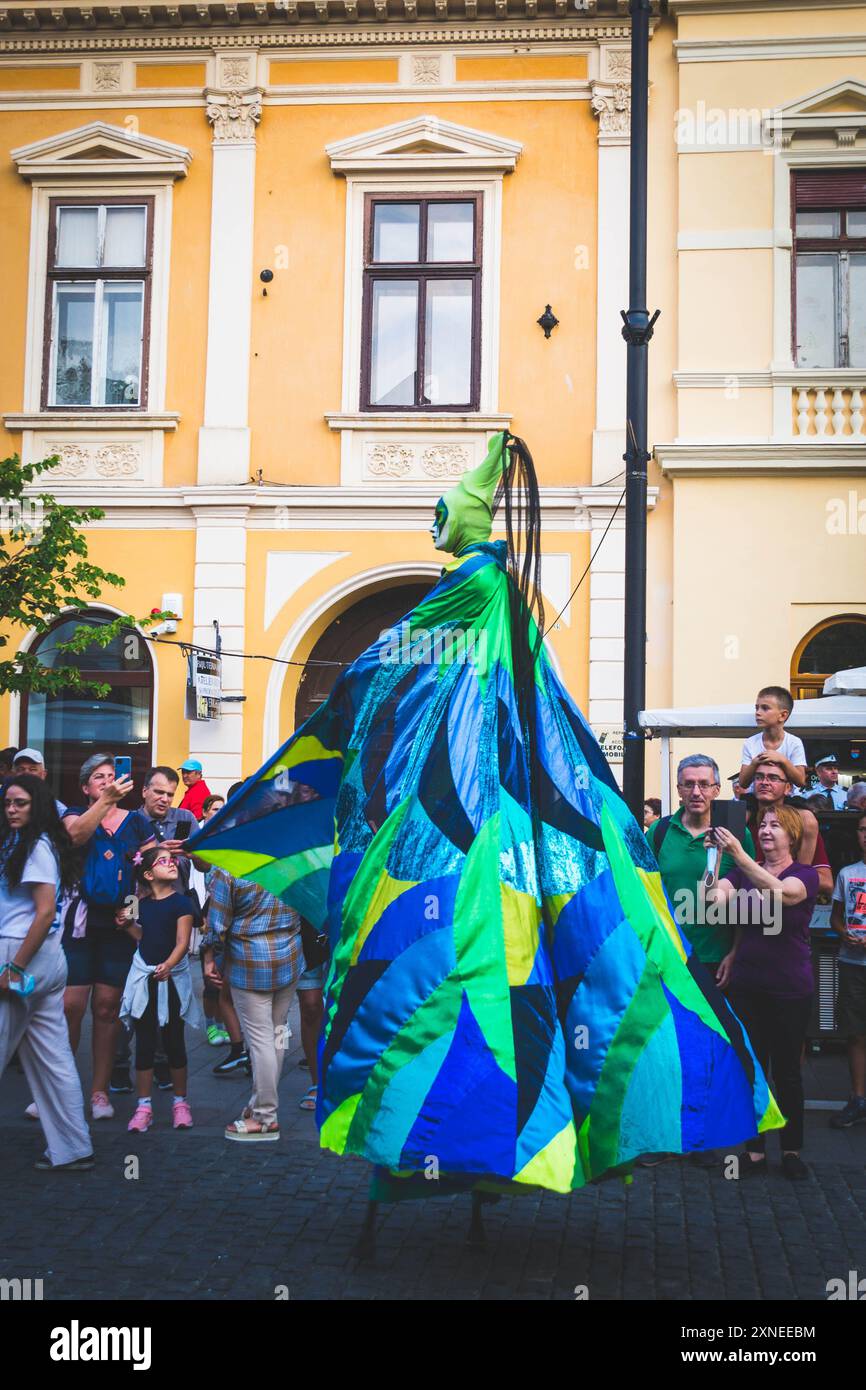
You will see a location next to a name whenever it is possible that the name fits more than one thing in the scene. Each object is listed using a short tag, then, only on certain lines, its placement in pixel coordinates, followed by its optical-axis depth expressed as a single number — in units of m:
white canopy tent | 9.82
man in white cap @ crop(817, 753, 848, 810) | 10.72
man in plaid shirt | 6.66
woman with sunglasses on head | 5.96
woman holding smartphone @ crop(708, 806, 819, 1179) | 6.31
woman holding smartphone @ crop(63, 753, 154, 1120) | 7.13
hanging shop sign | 13.81
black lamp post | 7.93
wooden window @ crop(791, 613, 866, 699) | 13.62
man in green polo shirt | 6.63
